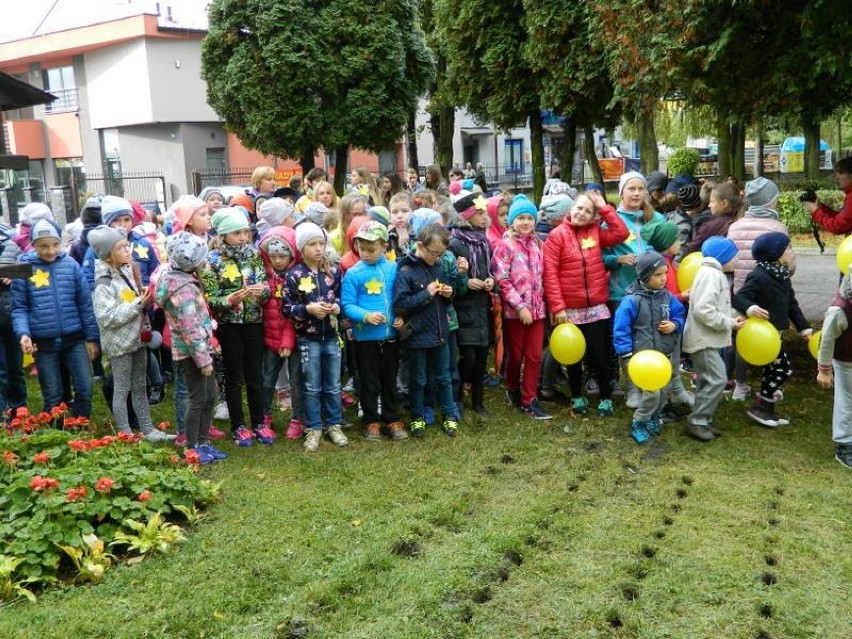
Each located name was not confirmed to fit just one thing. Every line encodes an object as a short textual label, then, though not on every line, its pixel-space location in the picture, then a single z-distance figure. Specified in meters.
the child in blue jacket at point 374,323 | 6.27
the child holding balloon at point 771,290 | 6.33
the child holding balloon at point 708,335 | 6.14
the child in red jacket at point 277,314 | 6.32
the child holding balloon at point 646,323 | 6.17
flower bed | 4.25
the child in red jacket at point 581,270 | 6.75
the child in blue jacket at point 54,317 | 6.11
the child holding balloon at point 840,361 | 5.53
